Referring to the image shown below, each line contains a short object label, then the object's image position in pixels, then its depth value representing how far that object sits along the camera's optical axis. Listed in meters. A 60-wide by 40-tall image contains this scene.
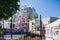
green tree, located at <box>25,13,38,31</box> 41.79
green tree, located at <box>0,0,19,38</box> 9.85
